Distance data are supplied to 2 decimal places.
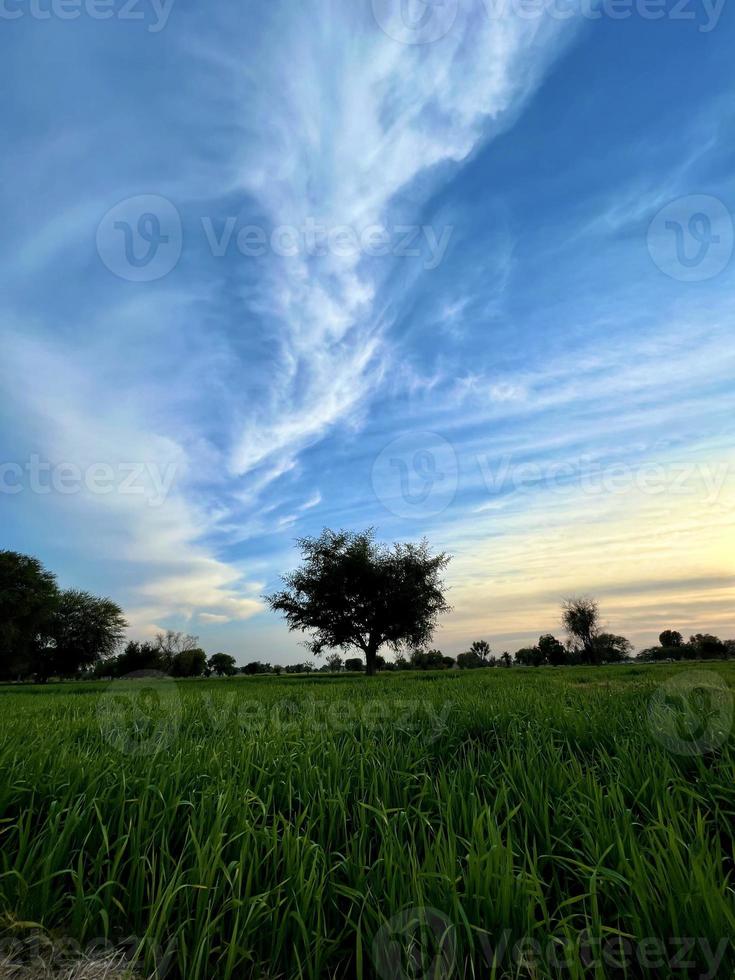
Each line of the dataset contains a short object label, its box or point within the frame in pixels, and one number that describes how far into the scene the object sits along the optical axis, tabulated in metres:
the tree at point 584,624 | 64.50
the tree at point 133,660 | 69.56
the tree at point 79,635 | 65.69
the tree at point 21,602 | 47.84
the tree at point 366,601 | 37.44
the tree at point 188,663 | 83.19
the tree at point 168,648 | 78.75
